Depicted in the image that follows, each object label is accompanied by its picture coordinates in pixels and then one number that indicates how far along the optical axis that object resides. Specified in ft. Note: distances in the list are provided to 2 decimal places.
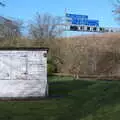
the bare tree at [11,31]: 113.84
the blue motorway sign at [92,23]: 179.11
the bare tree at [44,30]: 125.62
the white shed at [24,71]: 52.08
